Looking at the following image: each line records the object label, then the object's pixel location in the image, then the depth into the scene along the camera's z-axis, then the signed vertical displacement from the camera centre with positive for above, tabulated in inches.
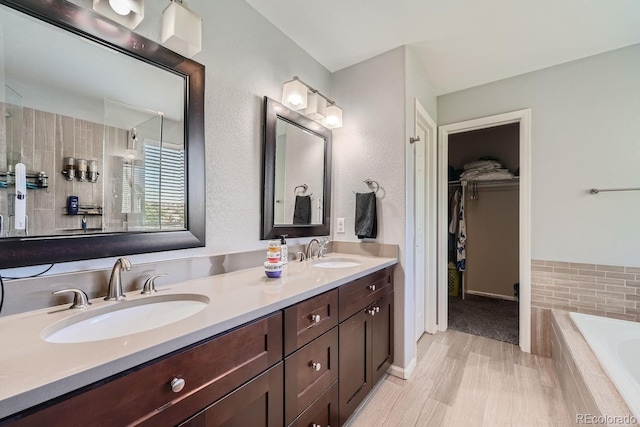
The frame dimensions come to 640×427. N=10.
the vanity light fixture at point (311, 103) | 69.2 +31.3
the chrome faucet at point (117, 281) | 36.9 -9.6
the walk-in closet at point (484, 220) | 135.3 -3.5
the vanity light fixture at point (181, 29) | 43.3 +31.0
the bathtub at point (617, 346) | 45.3 -29.9
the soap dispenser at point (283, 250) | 60.4 -8.5
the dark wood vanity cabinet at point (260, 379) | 22.5 -19.9
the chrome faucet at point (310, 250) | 76.4 -10.6
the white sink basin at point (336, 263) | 71.6 -13.8
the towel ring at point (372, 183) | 81.2 +9.5
